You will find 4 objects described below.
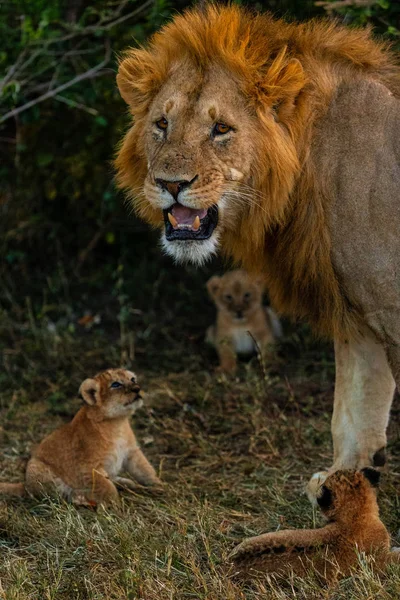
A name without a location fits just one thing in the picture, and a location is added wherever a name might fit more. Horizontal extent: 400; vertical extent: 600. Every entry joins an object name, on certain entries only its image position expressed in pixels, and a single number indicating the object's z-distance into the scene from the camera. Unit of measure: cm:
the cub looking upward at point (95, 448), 961
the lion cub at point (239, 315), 1424
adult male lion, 774
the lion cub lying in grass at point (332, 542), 711
